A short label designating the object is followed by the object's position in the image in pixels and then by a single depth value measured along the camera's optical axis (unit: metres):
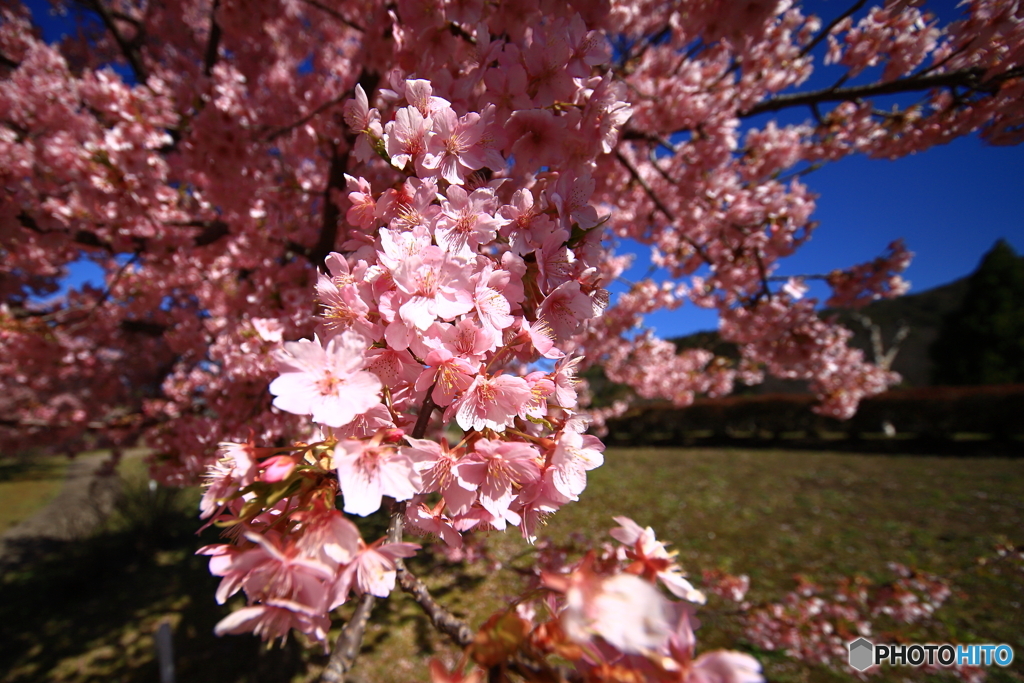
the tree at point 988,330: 18.00
